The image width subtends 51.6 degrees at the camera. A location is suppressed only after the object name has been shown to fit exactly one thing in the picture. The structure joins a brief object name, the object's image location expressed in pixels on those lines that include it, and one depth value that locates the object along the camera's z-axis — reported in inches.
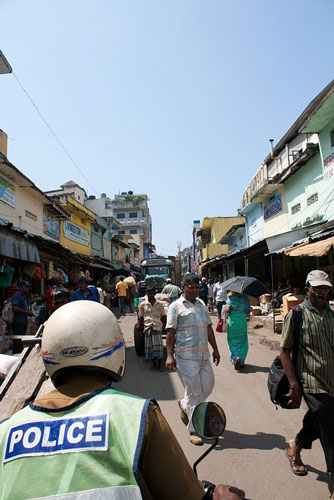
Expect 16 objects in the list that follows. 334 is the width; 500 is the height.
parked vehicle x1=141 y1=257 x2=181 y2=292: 812.0
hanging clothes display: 327.0
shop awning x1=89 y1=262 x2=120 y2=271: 793.3
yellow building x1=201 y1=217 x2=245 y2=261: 1369.3
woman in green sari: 258.2
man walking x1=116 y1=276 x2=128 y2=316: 646.5
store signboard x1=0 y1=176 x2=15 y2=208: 489.4
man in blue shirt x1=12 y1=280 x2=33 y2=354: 257.1
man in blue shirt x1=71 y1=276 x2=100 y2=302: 265.9
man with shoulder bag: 107.6
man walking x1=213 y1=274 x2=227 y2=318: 477.1
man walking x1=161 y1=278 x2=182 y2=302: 428.1
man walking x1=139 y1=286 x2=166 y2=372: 277.0
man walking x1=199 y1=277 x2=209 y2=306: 586.2
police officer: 39.9
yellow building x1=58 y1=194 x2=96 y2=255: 807.0
